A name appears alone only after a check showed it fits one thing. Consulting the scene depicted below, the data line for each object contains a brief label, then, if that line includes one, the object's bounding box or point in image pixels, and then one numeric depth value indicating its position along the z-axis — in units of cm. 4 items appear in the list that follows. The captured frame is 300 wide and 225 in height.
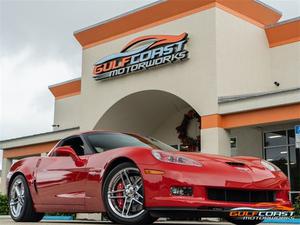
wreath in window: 2057
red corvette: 568
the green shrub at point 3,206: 2136
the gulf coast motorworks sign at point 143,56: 1817
